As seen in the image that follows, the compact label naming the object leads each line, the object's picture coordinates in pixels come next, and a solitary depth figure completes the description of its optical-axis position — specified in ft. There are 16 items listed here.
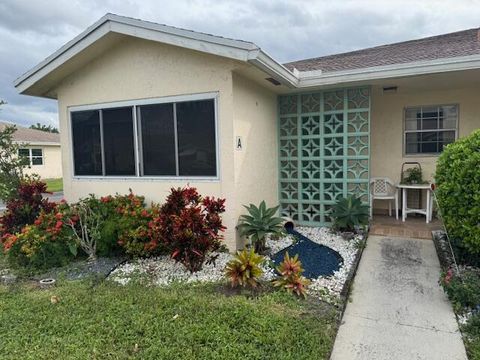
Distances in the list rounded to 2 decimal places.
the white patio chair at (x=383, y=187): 25.84
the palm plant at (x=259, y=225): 17.47
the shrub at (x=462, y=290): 12.08
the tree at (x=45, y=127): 156.66
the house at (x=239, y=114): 18.12
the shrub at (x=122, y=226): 17.61
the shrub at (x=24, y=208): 20.06
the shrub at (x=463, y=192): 13.94
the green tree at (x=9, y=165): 23.93
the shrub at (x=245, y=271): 13.46
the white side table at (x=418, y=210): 23.21
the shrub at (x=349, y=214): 20.74
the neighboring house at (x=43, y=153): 77.19
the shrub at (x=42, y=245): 17.30
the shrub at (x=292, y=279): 13.33
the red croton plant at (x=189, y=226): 15.15
